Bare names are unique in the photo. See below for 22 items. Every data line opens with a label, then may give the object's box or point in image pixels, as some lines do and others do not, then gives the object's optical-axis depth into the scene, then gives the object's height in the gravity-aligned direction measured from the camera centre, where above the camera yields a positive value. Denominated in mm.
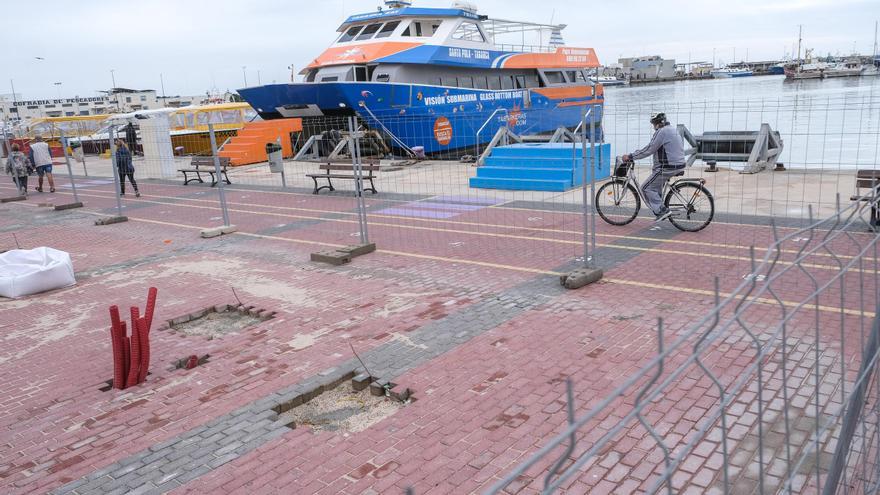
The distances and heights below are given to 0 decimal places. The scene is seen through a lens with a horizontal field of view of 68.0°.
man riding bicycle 9383 -794
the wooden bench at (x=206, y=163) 17141 -1062
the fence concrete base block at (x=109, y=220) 13719 -1918
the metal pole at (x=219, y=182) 11586 -1050
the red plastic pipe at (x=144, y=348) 5520 -1861
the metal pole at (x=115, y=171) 13352 -911
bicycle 9539 -1539
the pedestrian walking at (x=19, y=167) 19375 -1021
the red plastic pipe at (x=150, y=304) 5750 -1568
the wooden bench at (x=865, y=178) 9562 -1322
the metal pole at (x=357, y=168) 9570 -791
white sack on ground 8492 -1813
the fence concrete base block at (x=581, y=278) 7203 -1920
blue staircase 14602 -1441
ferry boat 22594 +1048
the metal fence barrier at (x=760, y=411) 2998 -2065
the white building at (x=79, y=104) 95862 +4121
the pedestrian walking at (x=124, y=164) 17400 -992
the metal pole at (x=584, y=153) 7211 -583
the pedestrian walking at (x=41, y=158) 19516 -784
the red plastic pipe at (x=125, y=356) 5453 -1888
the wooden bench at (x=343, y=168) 13453 -1183
